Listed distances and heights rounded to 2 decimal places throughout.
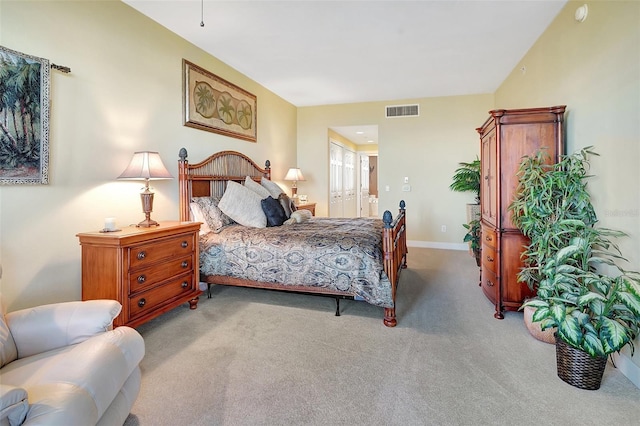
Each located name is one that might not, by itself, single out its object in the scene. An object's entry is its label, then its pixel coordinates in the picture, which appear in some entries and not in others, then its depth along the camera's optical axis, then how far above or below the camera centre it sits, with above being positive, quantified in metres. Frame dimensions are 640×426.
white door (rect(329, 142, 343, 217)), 7.06 +0.69
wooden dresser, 2.29 -0.43
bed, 2.76 -0.41
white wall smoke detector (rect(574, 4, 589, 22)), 2.53 +1.56
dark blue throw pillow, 3.72 -0.01
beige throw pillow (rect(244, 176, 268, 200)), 4.27 +0.31
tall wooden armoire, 2.76 +0.35
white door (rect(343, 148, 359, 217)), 8.43 +0.70
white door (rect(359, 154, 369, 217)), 10.16 +0.81
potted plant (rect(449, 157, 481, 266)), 4.85 +0.39
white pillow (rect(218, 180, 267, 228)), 3.62 +0.04
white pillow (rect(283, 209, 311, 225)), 3.98 -0.08
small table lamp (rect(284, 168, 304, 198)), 5.78 +0.64
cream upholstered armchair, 0.99 -0.59
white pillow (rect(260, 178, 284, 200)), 4.65 +0.35
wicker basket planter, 1.83 -0.91
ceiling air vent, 6.05 +1.88
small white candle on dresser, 2.46 -0.10
